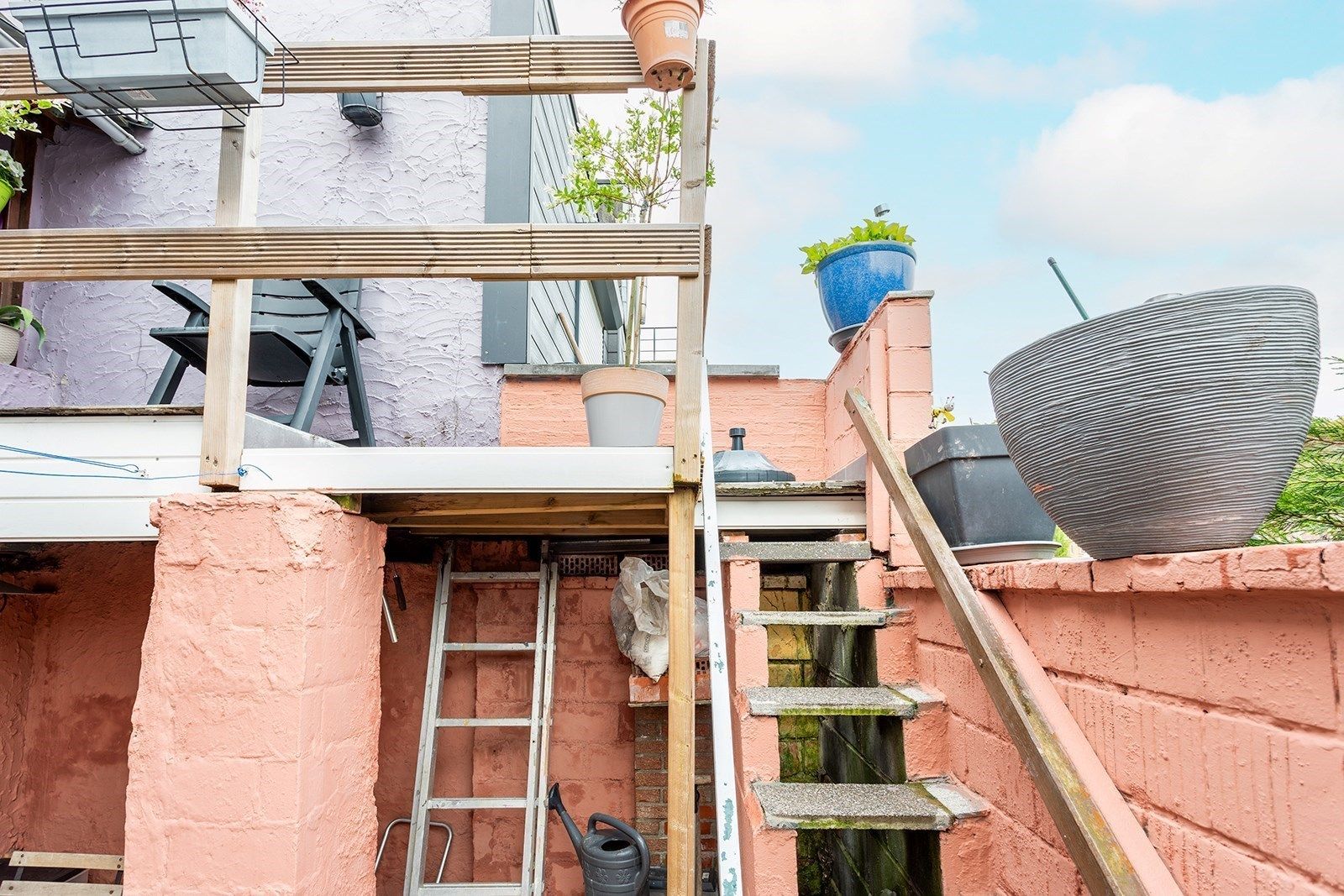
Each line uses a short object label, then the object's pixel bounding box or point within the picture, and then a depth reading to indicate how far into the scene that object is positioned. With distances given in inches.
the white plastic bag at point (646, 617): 114.7
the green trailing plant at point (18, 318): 110.8
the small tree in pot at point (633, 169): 121.2
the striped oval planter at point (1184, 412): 38.0
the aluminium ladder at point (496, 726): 109.5
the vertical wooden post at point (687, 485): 69.6
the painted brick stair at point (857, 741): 66.5
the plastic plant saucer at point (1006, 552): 78.2
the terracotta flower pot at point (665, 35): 69.8
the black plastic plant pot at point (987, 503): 77.6
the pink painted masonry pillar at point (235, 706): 63.8
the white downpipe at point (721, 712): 52.0
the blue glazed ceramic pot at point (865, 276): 117.5
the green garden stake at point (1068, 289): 52.9
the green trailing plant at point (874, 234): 118.9
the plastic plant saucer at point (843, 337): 121.8
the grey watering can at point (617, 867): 103.5
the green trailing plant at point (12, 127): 95.7
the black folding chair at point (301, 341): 104.9
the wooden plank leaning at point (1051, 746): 41.7
